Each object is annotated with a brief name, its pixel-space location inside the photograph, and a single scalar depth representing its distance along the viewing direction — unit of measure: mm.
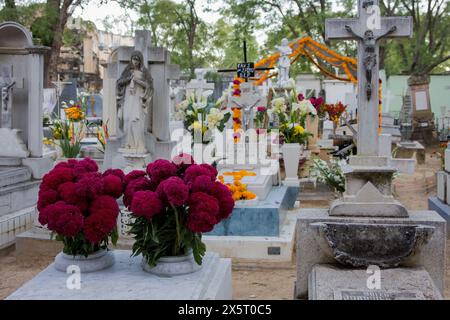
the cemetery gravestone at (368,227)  4074
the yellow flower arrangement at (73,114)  10355
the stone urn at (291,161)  9719
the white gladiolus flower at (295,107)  10865
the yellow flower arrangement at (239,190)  6817
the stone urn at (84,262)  3895
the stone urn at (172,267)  3820
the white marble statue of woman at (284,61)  15148
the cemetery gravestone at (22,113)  7547
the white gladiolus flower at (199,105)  9562
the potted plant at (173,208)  3711
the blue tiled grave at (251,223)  6566
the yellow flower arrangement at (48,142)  9794
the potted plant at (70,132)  8742
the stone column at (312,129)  13258
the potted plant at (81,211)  3680
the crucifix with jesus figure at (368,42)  4637
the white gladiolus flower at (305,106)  10922
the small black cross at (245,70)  9328
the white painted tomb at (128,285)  3475
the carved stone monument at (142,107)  7641
